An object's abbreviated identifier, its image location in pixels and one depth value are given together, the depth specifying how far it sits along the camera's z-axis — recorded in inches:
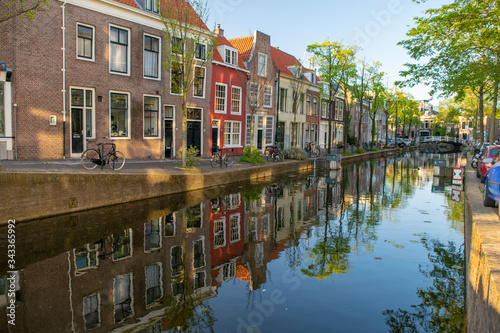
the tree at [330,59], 1331.2
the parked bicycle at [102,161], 503.2
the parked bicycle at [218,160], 765.3
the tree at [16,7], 562.0
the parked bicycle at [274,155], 997.8
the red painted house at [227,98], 1036.5
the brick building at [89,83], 603.8
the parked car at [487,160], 568.2
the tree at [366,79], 1684.8
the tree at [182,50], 652.7
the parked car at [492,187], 332.1
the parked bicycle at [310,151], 1298.0
